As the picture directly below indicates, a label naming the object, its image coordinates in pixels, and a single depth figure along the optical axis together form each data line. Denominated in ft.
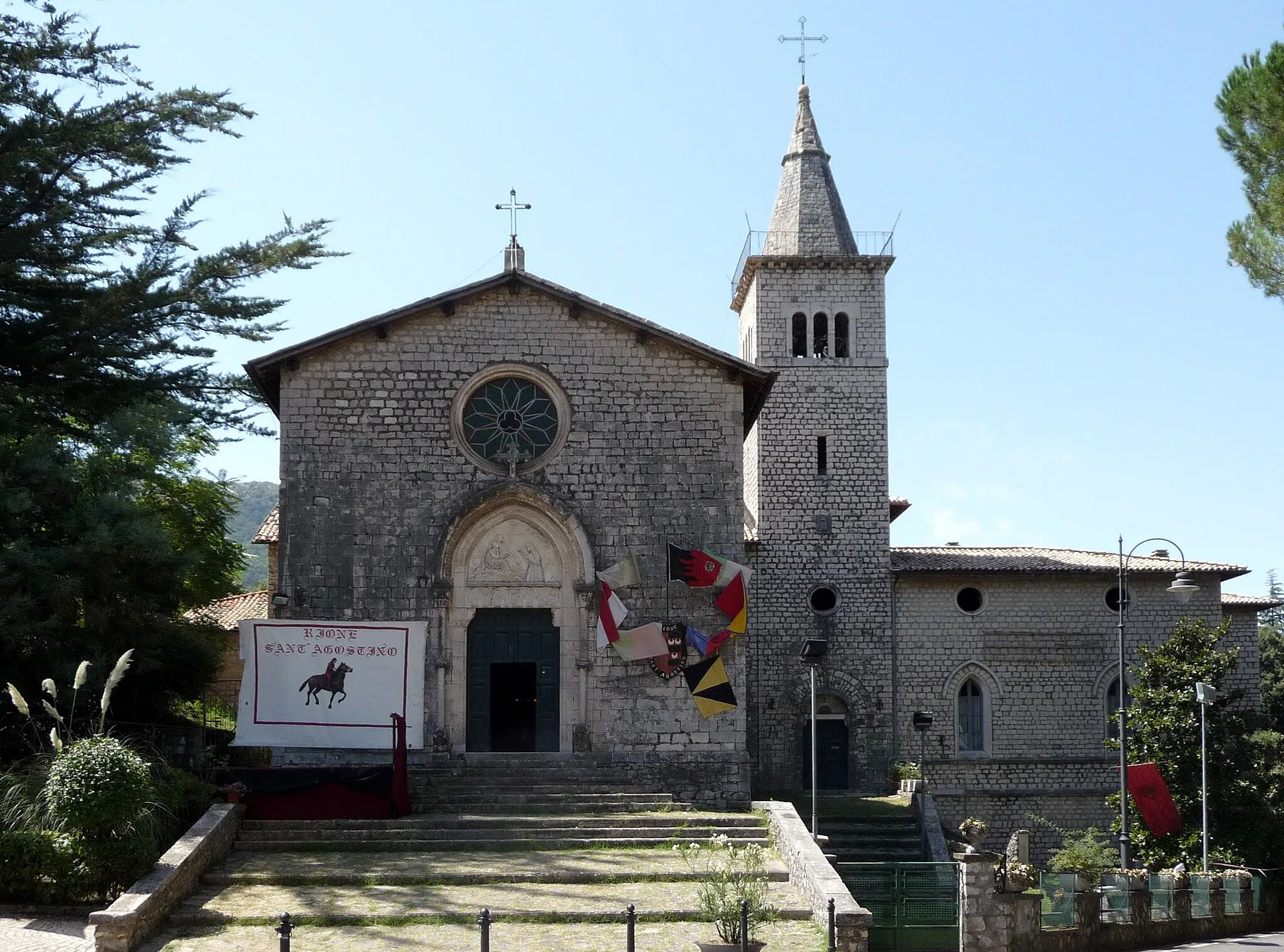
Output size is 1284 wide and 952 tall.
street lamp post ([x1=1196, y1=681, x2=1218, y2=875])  73.36
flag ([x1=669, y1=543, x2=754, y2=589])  70.28
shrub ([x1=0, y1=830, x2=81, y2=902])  49.44
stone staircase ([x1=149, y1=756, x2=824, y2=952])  48.85
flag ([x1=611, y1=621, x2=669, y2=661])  70.18
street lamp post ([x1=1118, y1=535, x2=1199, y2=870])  70.23
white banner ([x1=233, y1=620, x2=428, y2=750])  67.87
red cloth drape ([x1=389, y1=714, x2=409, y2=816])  62.85
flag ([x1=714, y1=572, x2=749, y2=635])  70.44
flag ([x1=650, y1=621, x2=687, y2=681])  70.28
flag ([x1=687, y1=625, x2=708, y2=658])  70.28
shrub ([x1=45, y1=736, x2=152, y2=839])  49.96
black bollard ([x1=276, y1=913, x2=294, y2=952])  39.81
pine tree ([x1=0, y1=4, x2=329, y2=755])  62.75
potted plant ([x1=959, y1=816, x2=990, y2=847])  58.95
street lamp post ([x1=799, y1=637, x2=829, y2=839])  69.67
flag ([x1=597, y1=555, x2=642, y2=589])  70.49
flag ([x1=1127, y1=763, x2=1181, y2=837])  79.15
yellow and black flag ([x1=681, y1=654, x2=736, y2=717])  70.23
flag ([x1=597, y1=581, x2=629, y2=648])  70.28
